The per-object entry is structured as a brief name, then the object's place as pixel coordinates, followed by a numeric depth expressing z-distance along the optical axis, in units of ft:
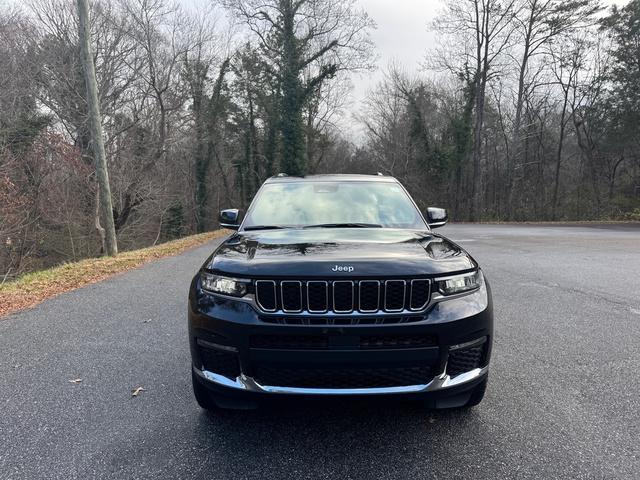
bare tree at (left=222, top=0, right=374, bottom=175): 89.23
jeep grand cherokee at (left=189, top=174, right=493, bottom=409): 7.47
